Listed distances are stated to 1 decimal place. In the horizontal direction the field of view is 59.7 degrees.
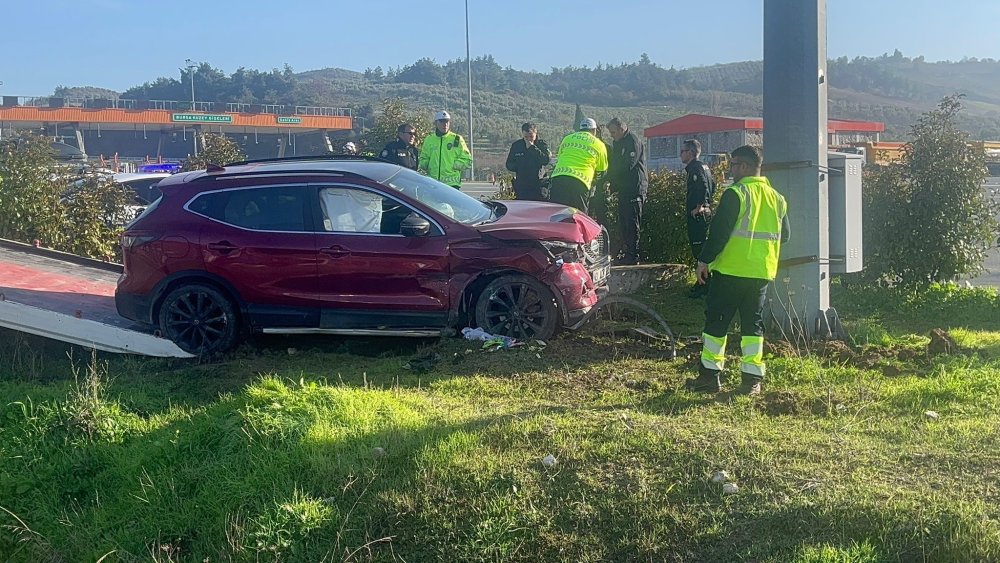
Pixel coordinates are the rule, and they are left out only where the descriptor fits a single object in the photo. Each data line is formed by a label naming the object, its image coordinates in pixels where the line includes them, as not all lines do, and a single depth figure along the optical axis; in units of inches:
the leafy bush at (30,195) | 458.3
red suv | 295.1
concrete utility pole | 305.0
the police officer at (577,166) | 396.2
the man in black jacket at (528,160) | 431.2
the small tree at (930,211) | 387.2
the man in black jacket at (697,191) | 376.8
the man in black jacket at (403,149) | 425.7
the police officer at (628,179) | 400.8
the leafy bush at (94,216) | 481.4
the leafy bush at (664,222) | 418.6
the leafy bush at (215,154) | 639.1
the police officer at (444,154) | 427.2
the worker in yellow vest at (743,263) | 237.6
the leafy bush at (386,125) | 681.0
